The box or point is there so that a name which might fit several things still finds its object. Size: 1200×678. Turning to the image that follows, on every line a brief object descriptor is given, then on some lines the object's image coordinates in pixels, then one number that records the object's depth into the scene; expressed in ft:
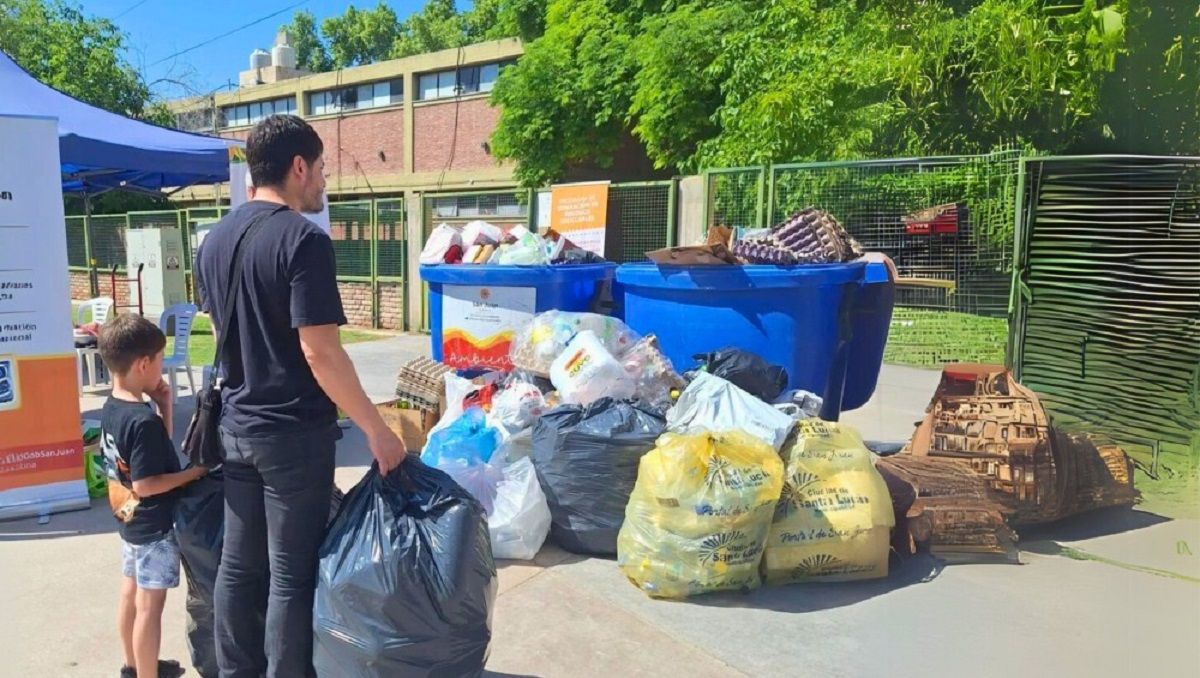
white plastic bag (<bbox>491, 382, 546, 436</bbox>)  14.11
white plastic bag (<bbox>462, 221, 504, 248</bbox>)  17.52
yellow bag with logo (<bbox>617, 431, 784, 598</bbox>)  11.19
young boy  8.70
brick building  74.13
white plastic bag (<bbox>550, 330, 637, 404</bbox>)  14.03
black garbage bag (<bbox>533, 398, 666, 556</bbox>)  12.52
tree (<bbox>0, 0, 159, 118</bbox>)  75.41
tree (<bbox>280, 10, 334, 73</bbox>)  198.08
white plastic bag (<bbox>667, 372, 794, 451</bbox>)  12.62
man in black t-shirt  7.40
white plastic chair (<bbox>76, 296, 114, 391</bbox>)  25.76
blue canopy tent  19.62
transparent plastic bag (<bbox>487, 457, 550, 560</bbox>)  12.57
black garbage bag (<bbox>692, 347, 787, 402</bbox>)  14.11
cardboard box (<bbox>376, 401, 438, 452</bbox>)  17.01
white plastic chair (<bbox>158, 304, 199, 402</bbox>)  23.34
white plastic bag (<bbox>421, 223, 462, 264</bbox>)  17.40
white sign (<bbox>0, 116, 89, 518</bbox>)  14.64
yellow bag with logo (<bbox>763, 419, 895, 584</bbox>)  11.69
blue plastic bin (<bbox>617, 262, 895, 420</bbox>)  14.89
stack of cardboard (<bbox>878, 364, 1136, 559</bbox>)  12.64
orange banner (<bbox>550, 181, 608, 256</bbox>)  32.37
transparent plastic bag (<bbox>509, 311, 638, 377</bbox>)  15.15
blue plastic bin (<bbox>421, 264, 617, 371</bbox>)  16.46
